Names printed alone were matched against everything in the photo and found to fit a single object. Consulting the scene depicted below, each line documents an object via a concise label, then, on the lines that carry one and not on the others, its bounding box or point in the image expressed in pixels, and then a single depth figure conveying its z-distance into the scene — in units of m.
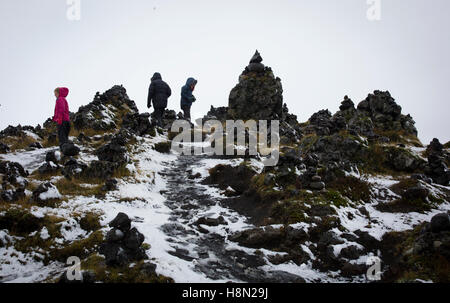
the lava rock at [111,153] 15.58
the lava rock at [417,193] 11.78
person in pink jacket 16.08
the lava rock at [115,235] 7.72
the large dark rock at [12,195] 9.64
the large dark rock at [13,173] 11.16
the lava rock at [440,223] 7.96
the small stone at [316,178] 12.40
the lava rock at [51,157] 14.60
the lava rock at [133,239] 7.73
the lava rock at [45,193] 10.00
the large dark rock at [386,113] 22.95
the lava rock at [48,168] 13.43
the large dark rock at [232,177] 14.71
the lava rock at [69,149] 15.62
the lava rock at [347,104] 25.20
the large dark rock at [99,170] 13.92
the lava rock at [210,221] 10.96
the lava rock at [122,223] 7.99
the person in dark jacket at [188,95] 30.33
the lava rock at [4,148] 17.05
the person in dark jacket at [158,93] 25.25
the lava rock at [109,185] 12.39
